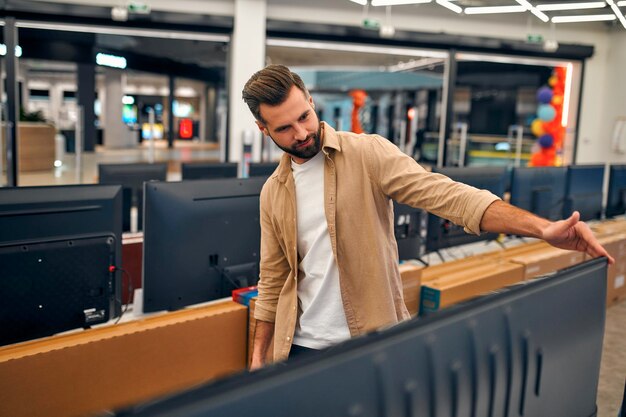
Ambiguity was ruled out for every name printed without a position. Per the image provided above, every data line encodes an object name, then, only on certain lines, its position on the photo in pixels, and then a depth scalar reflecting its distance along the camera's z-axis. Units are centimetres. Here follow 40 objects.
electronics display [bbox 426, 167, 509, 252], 291
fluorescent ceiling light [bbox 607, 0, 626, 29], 685
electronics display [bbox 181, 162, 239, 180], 323
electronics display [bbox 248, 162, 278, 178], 327
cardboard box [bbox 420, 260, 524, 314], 246
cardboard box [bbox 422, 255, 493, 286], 268
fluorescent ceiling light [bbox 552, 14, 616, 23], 764
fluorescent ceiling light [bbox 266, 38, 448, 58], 717
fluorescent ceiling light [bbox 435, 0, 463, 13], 687
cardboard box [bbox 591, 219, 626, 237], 414
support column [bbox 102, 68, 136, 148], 1808
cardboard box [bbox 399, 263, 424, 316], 241
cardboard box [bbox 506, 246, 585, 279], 306
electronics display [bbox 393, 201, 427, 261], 274
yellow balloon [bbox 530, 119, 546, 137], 872
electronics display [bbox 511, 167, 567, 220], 359
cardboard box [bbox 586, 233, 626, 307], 376
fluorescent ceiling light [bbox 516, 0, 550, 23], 682
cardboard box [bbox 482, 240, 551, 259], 330
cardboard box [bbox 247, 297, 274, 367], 188
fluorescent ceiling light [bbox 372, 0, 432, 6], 661
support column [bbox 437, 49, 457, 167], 768
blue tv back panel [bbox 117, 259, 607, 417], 49
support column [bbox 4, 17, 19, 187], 602
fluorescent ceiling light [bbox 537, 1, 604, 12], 691
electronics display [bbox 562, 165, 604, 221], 398
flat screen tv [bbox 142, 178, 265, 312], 183
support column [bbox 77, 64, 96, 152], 1600
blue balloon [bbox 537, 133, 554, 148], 832
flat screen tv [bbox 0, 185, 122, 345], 158
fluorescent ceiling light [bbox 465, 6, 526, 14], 714
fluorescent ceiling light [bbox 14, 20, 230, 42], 618
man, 141
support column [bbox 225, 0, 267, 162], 673
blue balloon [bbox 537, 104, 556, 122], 838
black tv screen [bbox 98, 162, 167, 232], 285
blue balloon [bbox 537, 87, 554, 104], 859
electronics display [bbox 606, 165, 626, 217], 454
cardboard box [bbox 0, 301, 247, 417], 144
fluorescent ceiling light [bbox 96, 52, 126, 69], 849
